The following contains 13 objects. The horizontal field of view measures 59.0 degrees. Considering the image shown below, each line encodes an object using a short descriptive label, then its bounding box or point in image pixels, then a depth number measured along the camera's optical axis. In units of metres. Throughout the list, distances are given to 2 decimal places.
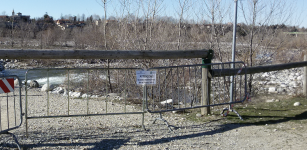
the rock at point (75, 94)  9.91
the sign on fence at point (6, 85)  4.49
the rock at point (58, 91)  11.79
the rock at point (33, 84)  14.16
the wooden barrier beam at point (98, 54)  5.01
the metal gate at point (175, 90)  8.29
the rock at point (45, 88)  12.48
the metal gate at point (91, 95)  7.21
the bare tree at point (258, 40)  9.92
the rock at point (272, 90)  11.44
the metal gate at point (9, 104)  4.51
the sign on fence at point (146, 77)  5.21
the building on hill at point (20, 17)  66.92
